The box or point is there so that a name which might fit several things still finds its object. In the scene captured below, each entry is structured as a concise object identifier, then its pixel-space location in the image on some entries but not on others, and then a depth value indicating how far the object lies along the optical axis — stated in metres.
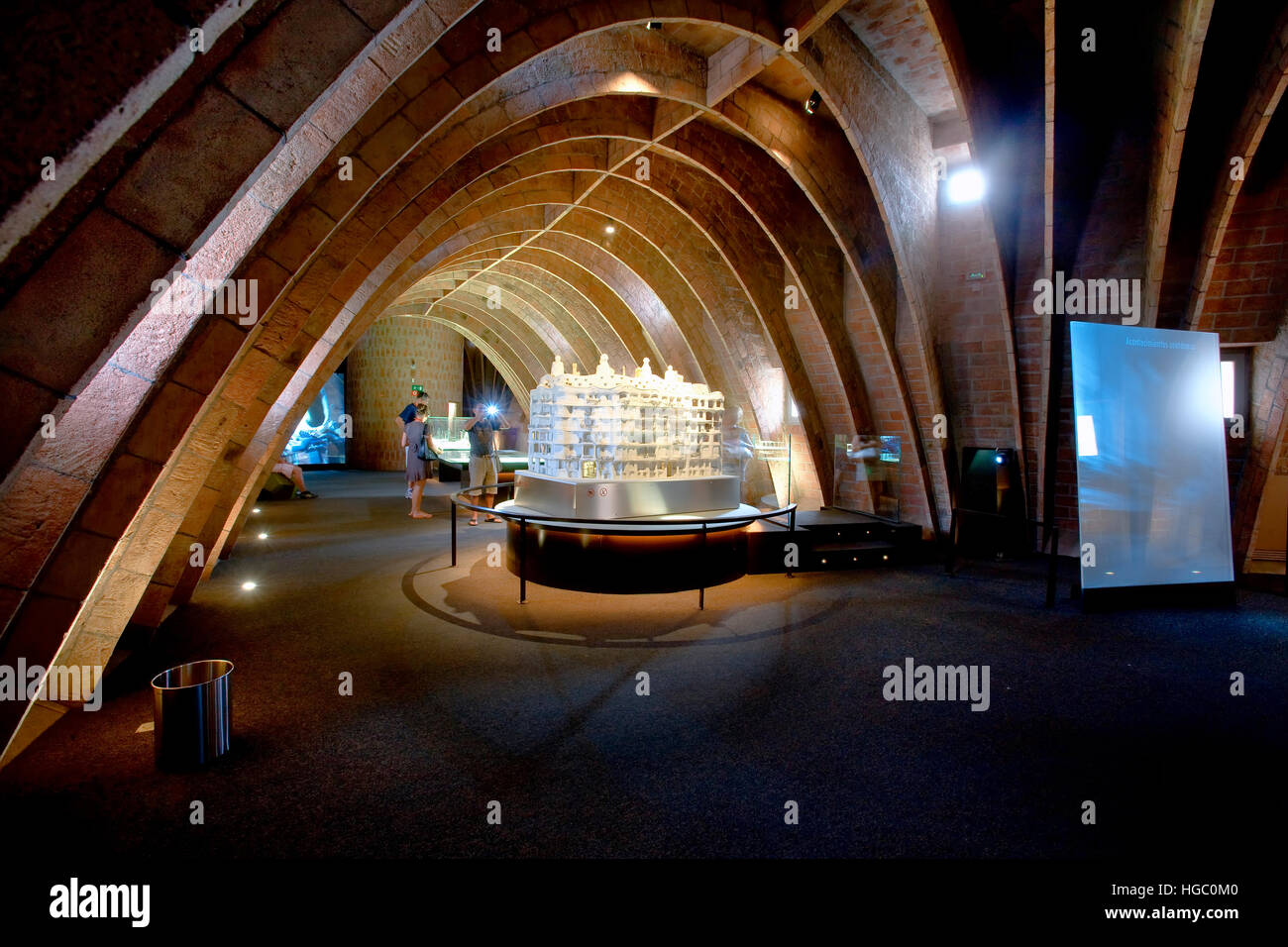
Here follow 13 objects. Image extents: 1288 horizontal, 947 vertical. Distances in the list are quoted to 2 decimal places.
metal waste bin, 3.71
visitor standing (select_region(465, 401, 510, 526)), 14.64
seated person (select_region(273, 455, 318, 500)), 16.09
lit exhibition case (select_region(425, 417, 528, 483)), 21.88
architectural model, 8.55
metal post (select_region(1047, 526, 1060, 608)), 7.20
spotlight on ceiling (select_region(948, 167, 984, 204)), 10.48
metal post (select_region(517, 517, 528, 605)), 7.29
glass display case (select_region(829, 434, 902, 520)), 10.45
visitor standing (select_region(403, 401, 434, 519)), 13.00
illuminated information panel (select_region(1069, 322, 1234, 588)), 7.02
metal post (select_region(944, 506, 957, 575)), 8.92
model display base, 8.29
